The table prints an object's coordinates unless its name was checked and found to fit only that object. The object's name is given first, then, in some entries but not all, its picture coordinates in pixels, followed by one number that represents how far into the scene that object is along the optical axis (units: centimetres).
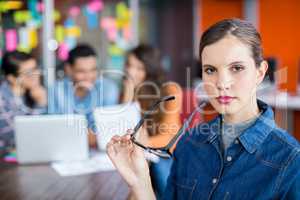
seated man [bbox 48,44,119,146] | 286
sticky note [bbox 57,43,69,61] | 448
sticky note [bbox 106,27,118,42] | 538
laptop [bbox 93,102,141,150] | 214
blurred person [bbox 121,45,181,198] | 187
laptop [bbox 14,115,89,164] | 195
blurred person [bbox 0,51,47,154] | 275
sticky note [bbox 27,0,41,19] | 417
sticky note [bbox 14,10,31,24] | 406
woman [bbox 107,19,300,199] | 109
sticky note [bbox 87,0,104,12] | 506
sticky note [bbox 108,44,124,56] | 541
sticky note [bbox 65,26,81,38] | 465
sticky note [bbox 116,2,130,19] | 546
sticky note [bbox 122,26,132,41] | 551
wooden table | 158
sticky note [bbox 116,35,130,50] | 545
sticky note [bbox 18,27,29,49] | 410
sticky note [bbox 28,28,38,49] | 416
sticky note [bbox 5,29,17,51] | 398
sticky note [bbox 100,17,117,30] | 527
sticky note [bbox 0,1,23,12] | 392
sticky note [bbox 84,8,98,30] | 500
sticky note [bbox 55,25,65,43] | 442
